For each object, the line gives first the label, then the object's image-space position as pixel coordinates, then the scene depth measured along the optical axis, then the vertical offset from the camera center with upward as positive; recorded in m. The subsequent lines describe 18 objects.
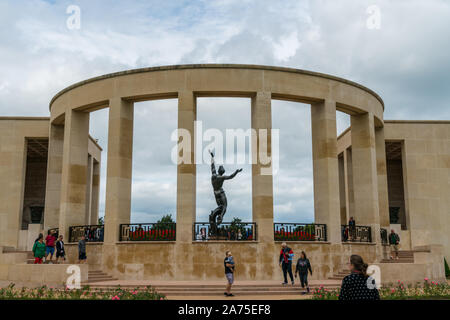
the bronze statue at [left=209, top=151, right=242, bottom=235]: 21.69 +2.36
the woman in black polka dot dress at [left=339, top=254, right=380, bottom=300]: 6.00 -0.54
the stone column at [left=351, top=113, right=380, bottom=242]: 24.94 +4.11
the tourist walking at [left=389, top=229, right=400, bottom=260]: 24.83 +0.21
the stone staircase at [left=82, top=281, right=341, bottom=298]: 16.42 -1.60
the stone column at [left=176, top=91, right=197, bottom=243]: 21.53 +3.46
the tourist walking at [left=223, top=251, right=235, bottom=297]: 15.42 -0.78
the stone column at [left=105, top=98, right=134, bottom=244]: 22.72 +3.97
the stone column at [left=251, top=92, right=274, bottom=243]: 21.69 +3.53
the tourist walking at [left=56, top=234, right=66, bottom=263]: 21.12 -0.10
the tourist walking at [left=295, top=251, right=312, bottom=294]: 16.53 -0.82
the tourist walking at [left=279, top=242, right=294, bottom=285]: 17.53 -0.56
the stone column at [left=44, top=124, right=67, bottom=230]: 27.72 +4.16
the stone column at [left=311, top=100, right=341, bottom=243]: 23.17 +4.08
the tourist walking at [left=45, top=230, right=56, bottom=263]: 20.81 +0.03
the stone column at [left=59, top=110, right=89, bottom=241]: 24.25 +3.98
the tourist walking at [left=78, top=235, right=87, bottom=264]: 20.98 -0.20
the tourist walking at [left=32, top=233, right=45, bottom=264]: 20.13 -0.18
